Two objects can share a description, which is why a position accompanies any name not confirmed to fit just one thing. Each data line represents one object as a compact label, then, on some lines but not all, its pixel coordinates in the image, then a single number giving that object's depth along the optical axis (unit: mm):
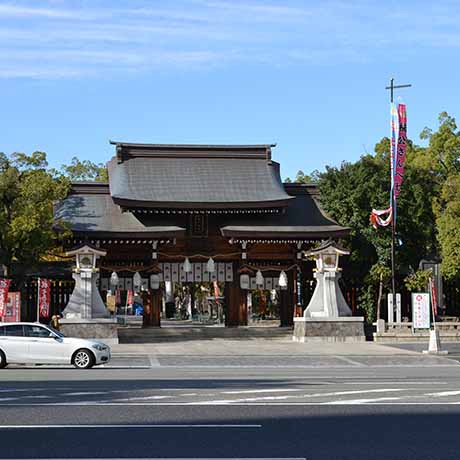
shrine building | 43031
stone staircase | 41438
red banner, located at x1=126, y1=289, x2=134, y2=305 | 76212
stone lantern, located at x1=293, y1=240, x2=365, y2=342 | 40125
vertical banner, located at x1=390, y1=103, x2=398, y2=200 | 40625
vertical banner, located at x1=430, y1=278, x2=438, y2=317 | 39331
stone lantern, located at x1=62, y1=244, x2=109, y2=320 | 38469
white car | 24906
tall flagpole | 41156
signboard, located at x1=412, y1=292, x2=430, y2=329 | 38812
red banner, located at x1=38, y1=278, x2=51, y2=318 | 39025
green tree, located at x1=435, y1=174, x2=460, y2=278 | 44438
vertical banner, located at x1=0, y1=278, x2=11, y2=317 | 37284
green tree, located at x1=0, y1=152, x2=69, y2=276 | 37219
